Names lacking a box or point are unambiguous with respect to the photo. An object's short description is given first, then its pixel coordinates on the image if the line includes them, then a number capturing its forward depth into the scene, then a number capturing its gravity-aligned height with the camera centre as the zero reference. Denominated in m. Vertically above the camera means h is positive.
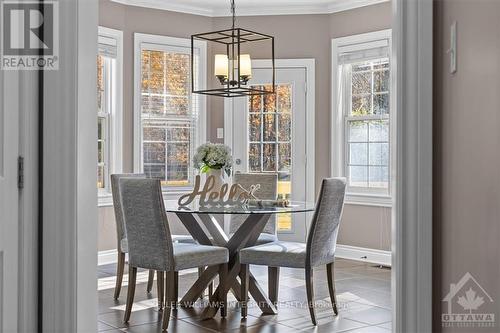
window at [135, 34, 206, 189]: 6.72 +0.62
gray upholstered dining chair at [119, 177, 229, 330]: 3.78 -0.46
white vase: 4.73 -0.11
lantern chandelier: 4.58 +0.72
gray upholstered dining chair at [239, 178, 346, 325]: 4.02 -0.59
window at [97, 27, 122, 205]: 6.37 +0.59
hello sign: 4.62 -0.24
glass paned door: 7.01 +0.34
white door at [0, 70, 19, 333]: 1.95 -0.11
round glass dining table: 4.29 -0.55
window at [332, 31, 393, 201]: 6.43 +0.57
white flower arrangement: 4.68 +0.06
